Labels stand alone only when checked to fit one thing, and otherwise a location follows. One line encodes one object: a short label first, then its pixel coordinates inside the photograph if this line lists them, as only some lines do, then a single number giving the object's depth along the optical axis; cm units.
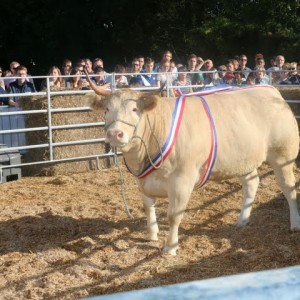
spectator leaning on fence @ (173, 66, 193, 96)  982
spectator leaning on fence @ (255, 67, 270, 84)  1040
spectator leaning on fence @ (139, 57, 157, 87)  952
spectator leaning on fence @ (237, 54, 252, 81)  1119
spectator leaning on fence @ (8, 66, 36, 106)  880
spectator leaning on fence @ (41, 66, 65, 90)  934
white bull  452
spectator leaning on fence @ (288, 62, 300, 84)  1039
